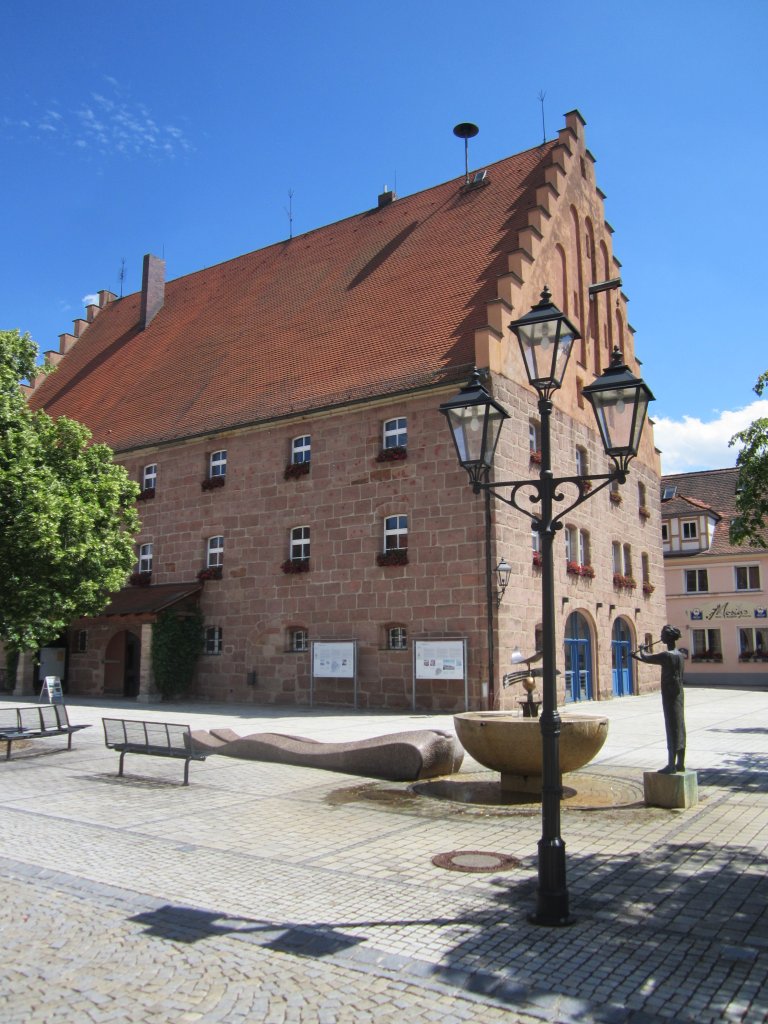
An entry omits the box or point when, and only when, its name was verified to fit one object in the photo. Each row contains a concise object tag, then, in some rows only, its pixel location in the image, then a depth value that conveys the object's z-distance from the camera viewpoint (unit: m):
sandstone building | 22.23
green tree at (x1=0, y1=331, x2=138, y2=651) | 14.41
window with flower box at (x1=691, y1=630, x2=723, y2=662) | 41.72
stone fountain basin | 9.64
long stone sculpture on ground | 11.31
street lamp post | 5.71
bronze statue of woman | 9.29
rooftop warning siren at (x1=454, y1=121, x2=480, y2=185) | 31.00
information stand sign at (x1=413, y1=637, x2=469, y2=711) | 20.69
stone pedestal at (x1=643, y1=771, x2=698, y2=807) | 9.13
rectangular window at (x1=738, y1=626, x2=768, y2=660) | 40.69
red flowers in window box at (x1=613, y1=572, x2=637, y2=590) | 28.95
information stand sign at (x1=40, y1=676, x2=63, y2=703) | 16.00
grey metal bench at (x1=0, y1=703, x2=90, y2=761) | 13.47
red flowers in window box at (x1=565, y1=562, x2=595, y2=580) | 25.39
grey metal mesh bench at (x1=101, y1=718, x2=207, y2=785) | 11.18
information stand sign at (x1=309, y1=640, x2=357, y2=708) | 22.62
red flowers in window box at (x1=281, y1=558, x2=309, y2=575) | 24.69
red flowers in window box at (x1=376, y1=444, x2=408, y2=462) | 23.00
